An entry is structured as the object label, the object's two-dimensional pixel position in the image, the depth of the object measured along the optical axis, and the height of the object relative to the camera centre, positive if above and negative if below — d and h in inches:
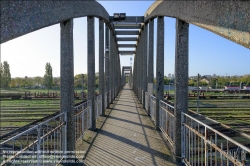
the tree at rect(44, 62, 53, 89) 1966.0 +55.3
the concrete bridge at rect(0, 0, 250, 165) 90.6 +3.8
